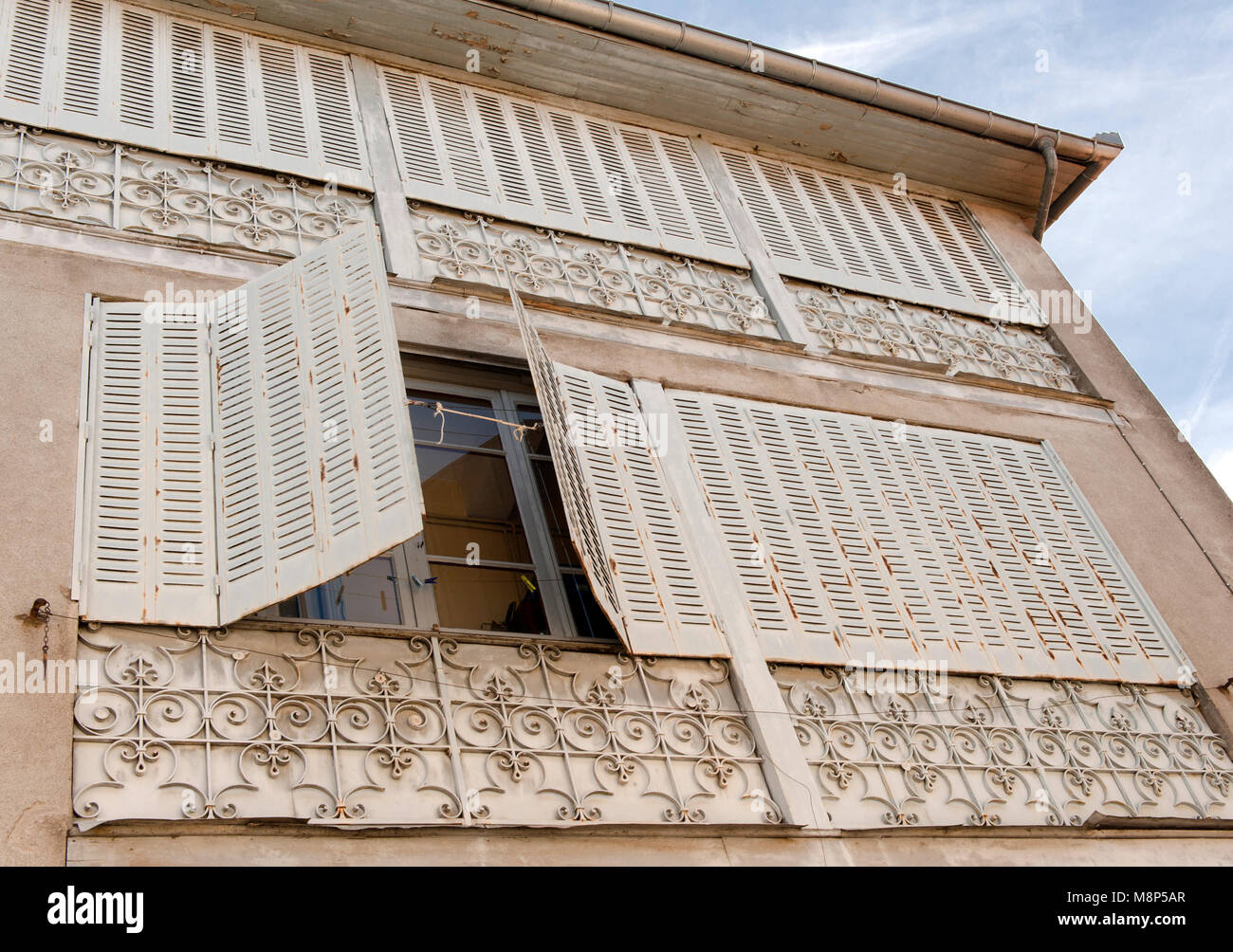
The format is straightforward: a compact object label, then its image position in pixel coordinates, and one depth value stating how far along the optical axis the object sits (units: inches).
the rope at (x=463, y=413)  256.6
